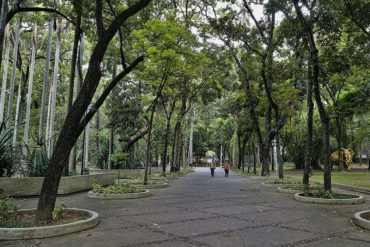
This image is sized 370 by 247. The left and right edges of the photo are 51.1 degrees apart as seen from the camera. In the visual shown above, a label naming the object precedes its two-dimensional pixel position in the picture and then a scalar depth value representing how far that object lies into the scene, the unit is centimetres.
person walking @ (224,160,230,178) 3362
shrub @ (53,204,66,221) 828
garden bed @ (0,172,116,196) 1309
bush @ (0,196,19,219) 818
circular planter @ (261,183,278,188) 1945
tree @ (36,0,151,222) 795
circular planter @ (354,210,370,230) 814
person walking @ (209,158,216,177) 3374
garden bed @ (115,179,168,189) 1862
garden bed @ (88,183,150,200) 1337
